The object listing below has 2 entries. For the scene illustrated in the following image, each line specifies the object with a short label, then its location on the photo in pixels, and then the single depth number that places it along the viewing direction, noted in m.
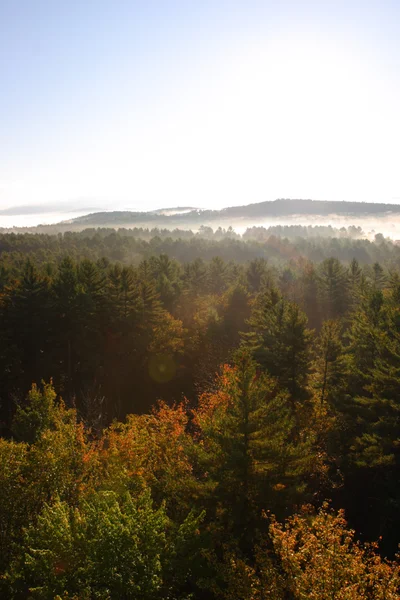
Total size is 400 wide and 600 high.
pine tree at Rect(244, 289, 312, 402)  26.11
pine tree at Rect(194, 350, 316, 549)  15.57
